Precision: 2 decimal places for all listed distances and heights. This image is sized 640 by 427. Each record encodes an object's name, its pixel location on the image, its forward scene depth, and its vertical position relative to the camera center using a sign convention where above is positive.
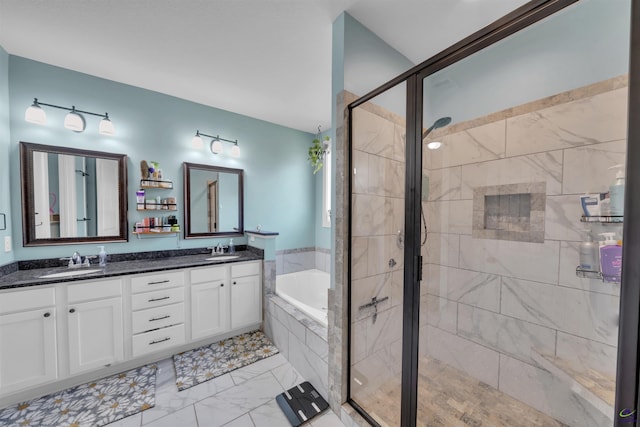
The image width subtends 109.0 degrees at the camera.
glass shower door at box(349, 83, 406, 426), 1.53 -0.35
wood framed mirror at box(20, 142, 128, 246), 2.02 +0.10
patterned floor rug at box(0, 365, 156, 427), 1.55 -1.46
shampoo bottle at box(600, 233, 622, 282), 1.14 -0.26
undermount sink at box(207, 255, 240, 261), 2.53 -0.60
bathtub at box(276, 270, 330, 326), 3.16 -1.13
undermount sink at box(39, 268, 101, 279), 1.83 -0.57
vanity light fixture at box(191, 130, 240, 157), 2.71 +0.78
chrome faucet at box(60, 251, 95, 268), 2.13 -0.52
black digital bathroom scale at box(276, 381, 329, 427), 1.58 -1.46
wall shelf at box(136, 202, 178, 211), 2.48 -0.01
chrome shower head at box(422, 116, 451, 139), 1.38 +0.61
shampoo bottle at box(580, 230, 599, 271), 1.29 -0.26
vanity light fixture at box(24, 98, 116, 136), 1.94 +0.79
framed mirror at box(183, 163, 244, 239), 2.77 +0.07
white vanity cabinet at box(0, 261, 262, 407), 1.66 -1.02
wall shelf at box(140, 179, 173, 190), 2.46 +0.25
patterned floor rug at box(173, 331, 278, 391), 1.98 -1.48
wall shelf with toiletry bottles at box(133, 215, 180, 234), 2.45 -0.21
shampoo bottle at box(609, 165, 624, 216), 1.11 +0.08
